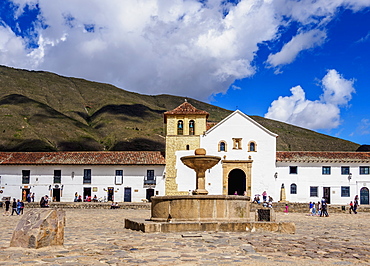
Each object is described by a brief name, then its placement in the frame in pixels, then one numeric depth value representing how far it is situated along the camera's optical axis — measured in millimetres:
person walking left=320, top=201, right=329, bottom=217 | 27166
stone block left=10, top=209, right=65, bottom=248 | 8102
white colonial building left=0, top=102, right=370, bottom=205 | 41188
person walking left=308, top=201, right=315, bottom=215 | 31703
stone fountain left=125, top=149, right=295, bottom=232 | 12031
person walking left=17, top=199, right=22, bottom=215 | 25859
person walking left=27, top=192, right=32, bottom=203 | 39859
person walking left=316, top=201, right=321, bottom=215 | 28191
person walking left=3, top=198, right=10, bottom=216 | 27022
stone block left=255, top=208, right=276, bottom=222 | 16000
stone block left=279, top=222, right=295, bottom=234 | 12164
